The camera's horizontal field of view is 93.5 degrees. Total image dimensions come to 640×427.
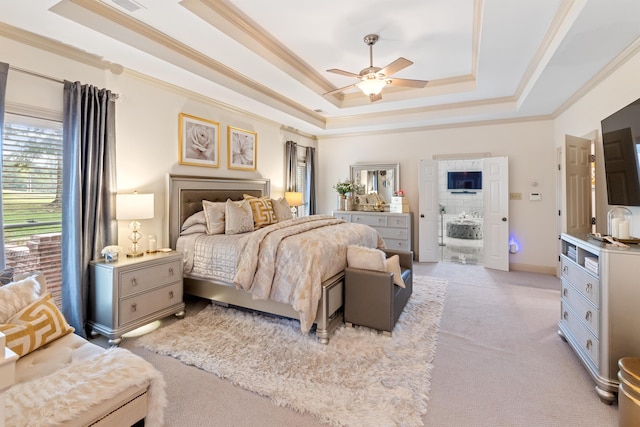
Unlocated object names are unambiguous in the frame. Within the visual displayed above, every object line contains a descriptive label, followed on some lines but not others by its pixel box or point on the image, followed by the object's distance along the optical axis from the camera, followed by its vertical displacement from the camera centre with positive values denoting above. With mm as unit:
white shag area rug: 1938 -1195
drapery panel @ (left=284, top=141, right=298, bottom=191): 5988 +981
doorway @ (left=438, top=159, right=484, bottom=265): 7918 +109
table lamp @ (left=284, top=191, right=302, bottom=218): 5703 +303
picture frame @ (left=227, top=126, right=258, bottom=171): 4723 +1072
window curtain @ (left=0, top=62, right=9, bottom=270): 2348 +878
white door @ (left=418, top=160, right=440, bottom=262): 5992 +95
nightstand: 2709 -756
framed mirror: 6398 +795
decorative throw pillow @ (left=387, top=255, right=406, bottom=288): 3039 -575
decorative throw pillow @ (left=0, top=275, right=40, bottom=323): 1706 -487
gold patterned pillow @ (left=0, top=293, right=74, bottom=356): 1611 -639
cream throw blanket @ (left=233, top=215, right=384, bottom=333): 2707 -492
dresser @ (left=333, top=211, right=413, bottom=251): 5926 -222
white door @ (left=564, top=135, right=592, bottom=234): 3553 +362
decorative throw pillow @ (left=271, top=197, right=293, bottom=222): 4590 +63
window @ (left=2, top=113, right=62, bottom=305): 2566 +173
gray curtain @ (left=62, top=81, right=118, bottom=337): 2787 +243
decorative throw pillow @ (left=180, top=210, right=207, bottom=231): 3840 -88
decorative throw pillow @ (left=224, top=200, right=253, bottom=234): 3791 -66
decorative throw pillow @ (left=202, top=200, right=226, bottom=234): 3781 -37
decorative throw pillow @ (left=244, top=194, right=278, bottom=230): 4214 +30
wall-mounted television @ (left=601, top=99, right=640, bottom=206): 2393 +502
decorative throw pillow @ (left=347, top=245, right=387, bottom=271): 2979 -450
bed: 2750 -524
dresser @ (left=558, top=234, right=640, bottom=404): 1960 -665
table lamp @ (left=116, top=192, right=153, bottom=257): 3008 +53
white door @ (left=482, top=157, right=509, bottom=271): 5359 +29
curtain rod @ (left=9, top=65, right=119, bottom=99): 2512 +1229
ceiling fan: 3084 +1473
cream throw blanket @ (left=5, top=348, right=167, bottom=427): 1180 -760
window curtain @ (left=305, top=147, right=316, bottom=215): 6684 +732
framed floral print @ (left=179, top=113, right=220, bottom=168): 3990 +1013
